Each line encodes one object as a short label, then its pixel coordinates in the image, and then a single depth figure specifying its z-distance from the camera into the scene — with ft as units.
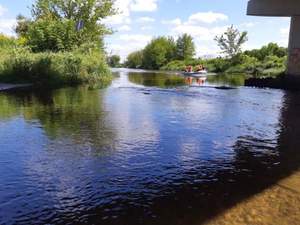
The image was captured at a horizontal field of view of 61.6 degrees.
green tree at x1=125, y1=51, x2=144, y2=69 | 318.02
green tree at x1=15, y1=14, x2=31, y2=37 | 150.47
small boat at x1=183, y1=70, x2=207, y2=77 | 122.87
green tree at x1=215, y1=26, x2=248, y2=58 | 196.61
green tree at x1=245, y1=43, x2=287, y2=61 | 175.02
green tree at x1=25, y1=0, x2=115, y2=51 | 103.98
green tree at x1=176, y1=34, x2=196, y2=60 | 256.49
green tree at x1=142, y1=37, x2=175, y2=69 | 268.68
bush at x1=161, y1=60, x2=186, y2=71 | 221.11
